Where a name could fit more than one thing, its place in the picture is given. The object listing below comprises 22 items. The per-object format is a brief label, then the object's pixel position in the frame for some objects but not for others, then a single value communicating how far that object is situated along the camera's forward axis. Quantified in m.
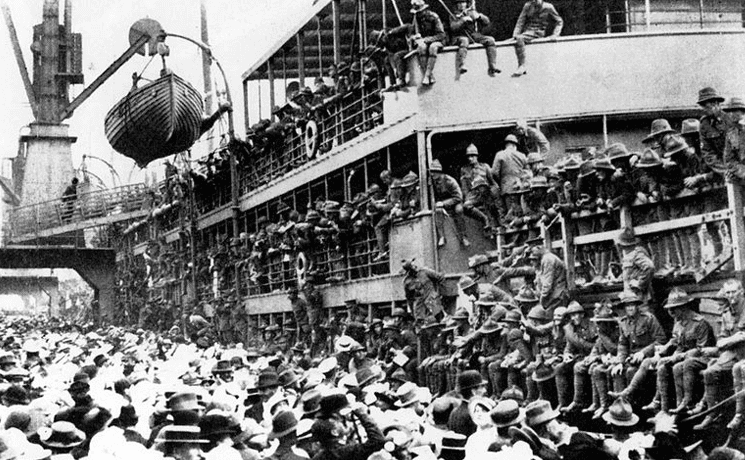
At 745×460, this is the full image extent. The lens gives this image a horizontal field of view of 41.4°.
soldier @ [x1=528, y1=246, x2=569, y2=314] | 10.23
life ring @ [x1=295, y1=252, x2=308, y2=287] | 18.66
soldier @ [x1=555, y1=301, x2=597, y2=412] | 9.72
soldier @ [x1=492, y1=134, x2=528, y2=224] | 12.46
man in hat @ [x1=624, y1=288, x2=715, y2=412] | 8.20
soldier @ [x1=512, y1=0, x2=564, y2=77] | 13.71
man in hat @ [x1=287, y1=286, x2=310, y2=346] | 18.94
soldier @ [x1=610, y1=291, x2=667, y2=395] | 8.76
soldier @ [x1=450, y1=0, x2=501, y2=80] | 13.65
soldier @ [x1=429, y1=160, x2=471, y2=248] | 13.32
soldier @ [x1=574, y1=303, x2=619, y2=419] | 9.15
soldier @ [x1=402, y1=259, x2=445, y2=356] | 13.12
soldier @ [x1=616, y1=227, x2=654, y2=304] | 8.95
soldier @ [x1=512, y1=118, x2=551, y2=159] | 13.38
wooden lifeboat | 30.55
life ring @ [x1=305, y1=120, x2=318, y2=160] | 19.06
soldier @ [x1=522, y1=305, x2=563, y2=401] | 10.19
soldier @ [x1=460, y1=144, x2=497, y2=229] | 12.64
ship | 9.88
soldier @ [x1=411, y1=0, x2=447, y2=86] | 13.54
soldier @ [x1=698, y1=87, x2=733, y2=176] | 8.25
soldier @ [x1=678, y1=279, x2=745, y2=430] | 7.62
